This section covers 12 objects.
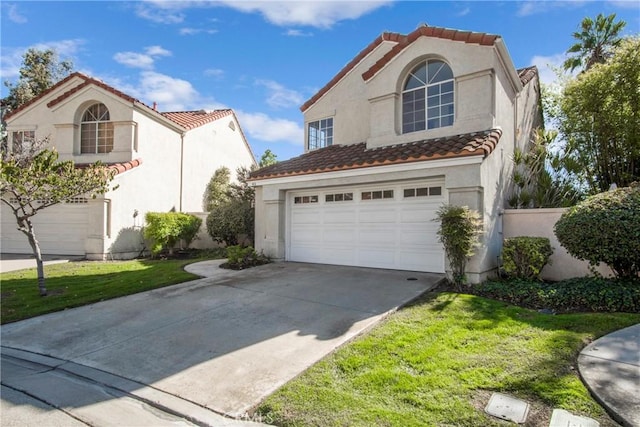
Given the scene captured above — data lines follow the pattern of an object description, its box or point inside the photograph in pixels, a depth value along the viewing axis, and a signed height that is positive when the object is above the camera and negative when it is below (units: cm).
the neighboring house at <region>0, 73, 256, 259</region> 1494 +304
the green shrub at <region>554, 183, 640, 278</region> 681 -15
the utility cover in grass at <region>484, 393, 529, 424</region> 334 -184
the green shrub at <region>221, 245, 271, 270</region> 1170 -128
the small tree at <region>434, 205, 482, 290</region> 808 -29
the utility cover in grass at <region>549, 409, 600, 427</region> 320 -183
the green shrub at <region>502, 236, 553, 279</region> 833 -80
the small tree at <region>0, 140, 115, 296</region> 743 +88
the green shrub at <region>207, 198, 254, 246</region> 1539 -7
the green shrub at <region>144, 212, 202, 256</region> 1489 -40
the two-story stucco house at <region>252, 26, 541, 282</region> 916 +159
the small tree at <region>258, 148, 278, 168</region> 3658 +688
